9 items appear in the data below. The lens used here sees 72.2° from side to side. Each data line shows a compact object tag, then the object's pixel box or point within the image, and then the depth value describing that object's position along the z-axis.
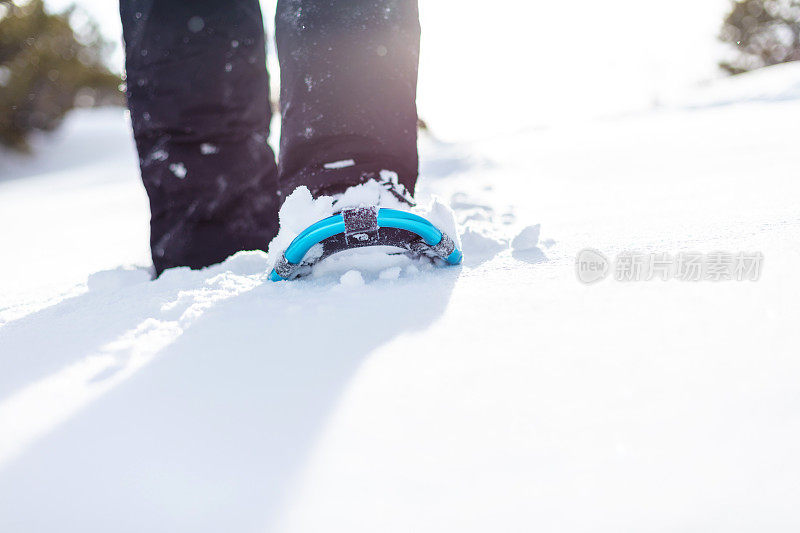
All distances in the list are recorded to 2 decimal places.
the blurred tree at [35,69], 9.68
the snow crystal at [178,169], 1.14
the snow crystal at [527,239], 0.92
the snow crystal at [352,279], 0.77
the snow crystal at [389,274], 0.79
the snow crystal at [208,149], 1.16
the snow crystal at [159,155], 1.14
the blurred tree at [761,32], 14.28
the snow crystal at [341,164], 0.92
